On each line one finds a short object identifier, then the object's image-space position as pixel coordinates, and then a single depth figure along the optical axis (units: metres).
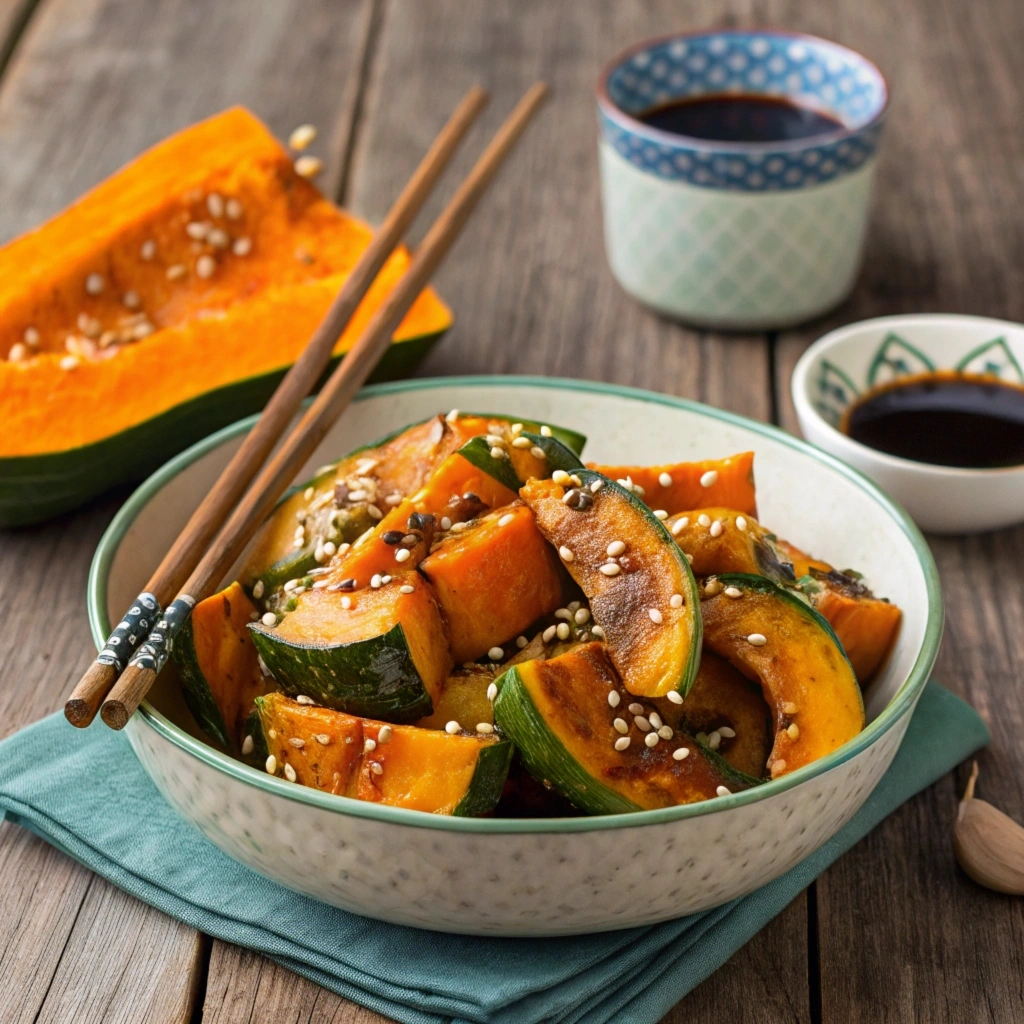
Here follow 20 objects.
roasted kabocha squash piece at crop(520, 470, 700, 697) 0.96
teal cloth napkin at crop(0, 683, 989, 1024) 0.97
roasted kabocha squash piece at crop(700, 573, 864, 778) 0.97
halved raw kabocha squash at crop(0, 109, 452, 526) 1.07
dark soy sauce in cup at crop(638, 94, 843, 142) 1.16
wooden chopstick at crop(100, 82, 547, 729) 0.97
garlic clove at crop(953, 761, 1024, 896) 0.99
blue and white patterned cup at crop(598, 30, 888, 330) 1.12
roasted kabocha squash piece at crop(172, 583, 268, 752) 0.98
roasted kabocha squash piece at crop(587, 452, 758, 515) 1.00
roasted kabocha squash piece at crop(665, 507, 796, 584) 0.98
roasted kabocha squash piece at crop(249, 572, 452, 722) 0.96
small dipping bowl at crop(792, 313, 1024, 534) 1.07
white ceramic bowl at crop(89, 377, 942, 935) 0.88
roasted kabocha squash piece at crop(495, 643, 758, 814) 0.91
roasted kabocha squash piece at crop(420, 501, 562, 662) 0.97
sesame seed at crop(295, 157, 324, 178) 1.14
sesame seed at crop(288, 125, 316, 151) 1.15
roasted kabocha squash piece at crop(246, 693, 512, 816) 0.92
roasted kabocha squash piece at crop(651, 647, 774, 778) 0.97
